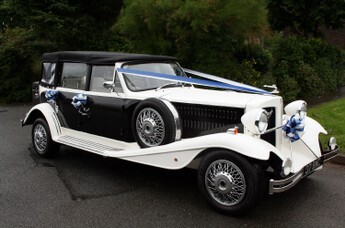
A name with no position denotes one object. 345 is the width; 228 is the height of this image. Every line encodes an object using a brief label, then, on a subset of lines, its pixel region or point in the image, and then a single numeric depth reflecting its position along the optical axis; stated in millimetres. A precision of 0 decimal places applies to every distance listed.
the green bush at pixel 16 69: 14312
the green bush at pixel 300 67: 11031
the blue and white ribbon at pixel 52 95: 6223
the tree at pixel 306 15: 12383
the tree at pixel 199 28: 9328
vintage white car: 4043
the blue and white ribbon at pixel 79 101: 5679
